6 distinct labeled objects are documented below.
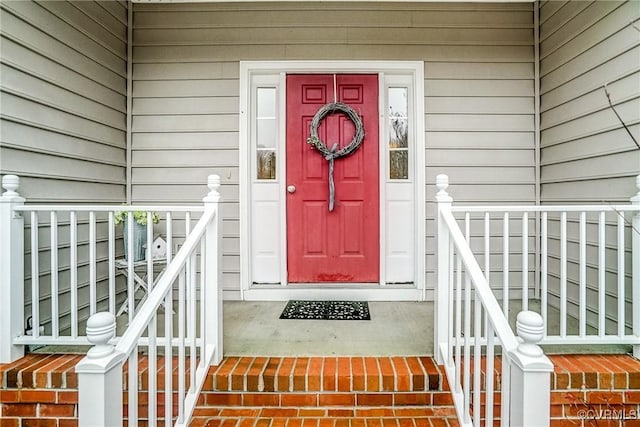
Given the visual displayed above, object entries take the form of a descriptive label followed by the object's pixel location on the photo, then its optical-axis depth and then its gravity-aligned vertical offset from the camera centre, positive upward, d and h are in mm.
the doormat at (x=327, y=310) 2494 -741
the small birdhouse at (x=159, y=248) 2633 -286
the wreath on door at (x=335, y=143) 2949 +600
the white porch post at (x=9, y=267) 1791 -299
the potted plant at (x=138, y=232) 2506 -163
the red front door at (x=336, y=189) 3000 +185
